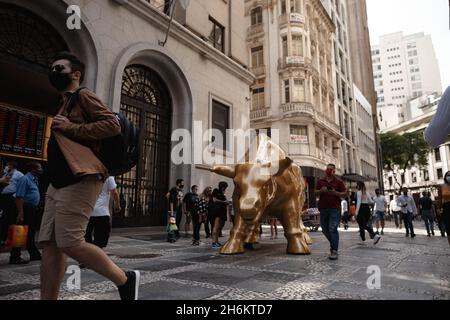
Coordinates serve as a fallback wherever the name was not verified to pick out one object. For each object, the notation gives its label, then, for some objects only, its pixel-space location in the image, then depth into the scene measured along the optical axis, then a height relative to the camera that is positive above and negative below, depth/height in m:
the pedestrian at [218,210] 7.52 +0.12
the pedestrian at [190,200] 8.89 +0.41
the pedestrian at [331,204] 5.85 +0.19
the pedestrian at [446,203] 5.02 +0.17
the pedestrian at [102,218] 4.93 -0.04
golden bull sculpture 5.75 +0.39
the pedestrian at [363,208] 9.05 +0.18
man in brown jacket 2.20 +0.14
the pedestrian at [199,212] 8.23 +0.08
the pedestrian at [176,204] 8.71 +0.31
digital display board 8.53 +2.30
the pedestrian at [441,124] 1.99 +0.57
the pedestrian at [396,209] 13.65 +0.23
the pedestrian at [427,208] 12.18 +0.23
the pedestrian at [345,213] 16.77 +0.08
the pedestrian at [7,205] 5.41 +0.18
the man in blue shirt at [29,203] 5.35 +0.20
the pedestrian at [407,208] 11.55 +0.23
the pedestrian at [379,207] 12.38 +0.28
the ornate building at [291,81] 26.58 +11.59
